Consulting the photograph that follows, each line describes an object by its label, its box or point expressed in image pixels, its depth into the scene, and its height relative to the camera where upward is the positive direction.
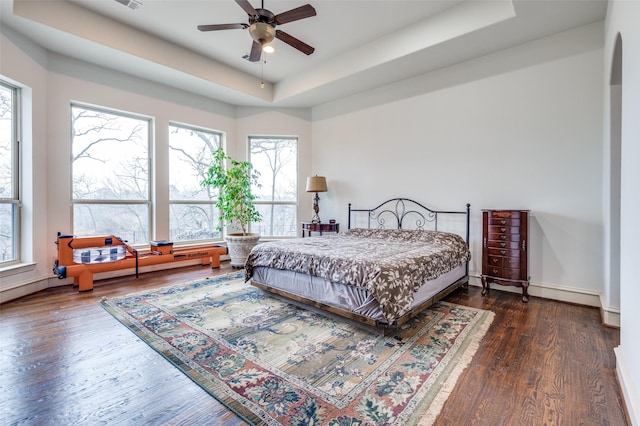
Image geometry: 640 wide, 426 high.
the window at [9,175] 3.38 +0.41
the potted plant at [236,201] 5.09 +0.17
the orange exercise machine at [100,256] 3.63 -0.65
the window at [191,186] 5.14 +0.43
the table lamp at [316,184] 5.23 +0.47
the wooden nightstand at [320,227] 5.34 -0.30
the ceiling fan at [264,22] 2.56 +1.73
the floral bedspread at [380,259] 2.36 -0.47
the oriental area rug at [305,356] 1.59 -1.06
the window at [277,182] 5.96 +0.58
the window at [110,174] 4.16 +0.55
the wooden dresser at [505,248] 3.29 -0.44
